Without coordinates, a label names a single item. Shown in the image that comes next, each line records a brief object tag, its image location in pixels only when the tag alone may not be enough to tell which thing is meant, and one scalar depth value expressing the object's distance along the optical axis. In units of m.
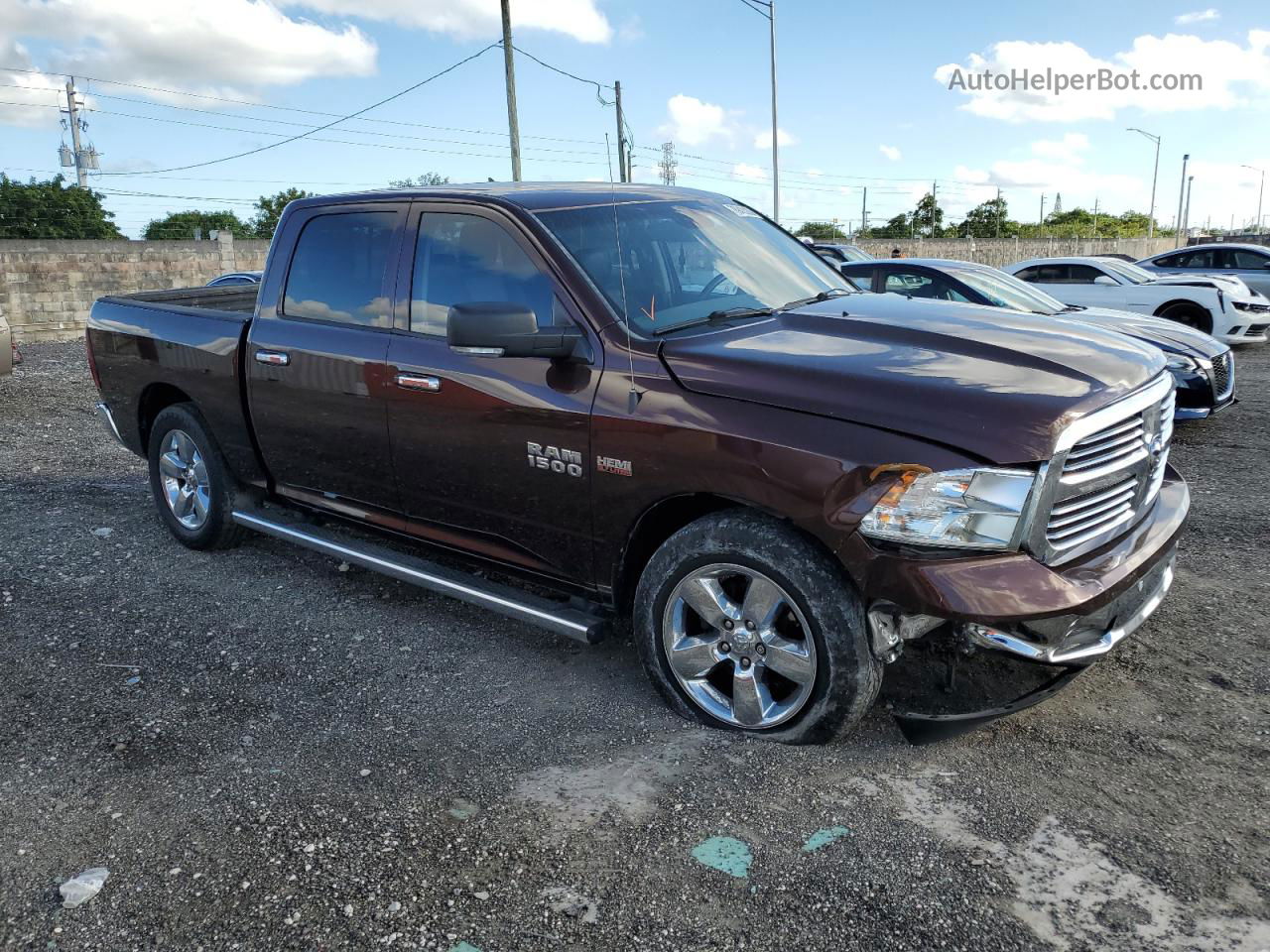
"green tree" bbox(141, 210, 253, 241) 54.75
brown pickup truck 2.90
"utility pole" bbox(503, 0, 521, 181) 23.34
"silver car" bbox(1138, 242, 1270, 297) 16.78
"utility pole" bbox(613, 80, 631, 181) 34.00
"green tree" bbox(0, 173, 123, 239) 48.69
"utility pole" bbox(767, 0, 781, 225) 31.80
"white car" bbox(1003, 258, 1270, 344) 13.52
